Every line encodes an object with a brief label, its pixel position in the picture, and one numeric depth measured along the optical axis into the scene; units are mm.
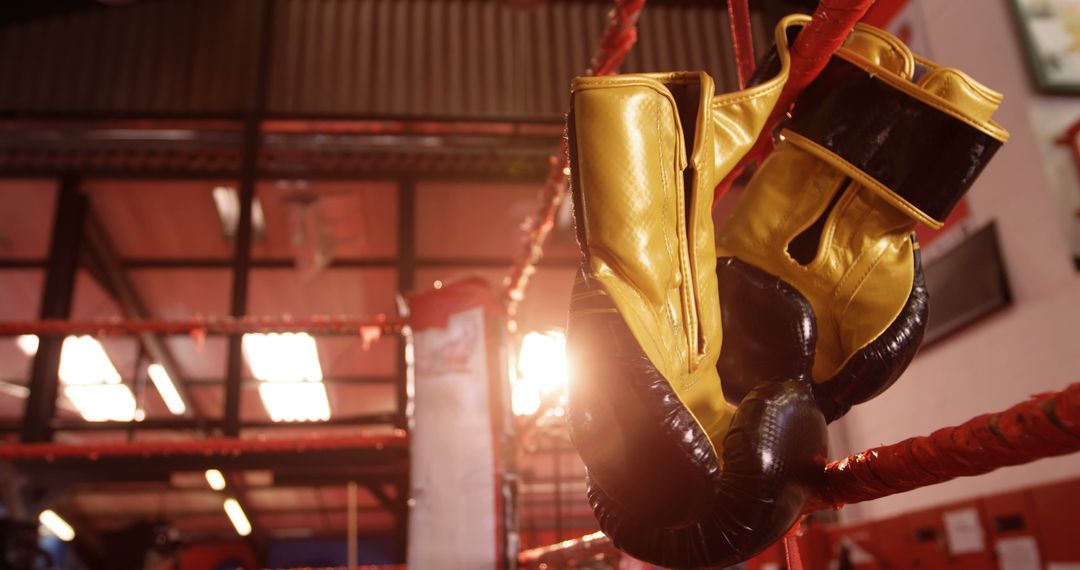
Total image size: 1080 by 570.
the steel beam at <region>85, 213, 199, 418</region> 4996
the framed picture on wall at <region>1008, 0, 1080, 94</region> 3797
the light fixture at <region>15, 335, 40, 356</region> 5643
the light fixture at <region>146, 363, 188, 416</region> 5832
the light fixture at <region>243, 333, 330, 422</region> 5441
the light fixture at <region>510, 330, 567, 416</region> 1906
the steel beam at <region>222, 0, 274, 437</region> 4191
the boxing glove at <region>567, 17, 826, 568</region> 647
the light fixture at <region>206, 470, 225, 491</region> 5883
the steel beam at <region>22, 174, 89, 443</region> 4336
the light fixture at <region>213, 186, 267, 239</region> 5008
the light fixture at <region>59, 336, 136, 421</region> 5578
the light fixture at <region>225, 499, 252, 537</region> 7016
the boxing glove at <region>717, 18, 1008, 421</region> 787
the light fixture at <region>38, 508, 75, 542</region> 6758
